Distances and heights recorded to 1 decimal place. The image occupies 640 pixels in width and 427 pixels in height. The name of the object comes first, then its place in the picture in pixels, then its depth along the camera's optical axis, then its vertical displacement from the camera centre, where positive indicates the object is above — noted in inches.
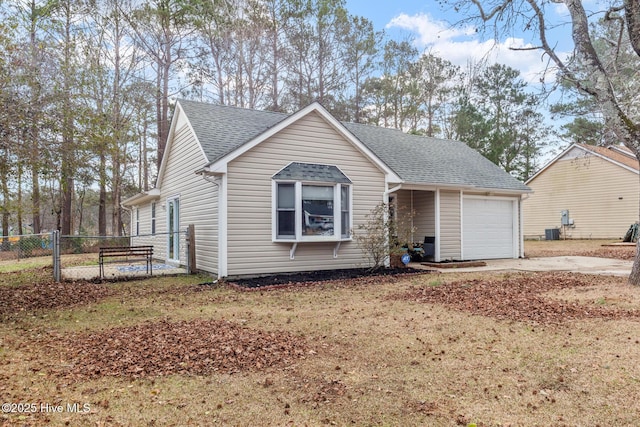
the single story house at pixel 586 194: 852.6 +59.4
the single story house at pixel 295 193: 382.9 +32.3
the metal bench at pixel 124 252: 384.6 -31.7
